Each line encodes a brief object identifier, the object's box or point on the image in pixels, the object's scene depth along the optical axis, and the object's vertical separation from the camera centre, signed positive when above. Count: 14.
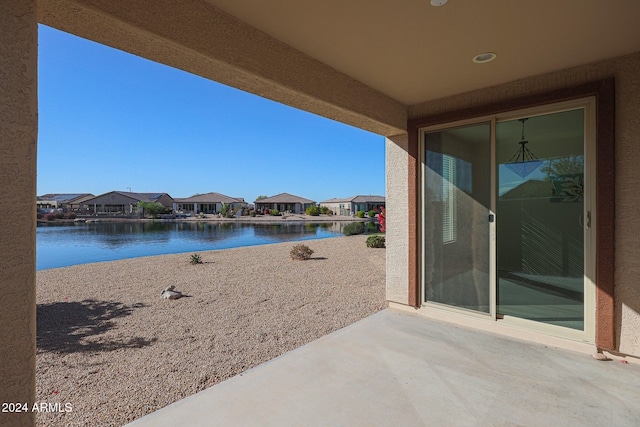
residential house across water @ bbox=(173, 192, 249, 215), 51.94 +1.74
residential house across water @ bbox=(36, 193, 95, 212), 45.38 +1.89
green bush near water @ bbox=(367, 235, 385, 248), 11.61 -1.15
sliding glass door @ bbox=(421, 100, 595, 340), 3.03 -0.06
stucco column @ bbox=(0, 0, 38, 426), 1.34 +0.05
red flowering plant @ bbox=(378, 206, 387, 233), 8.34 -0.16
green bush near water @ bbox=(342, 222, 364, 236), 17.47 -0.97
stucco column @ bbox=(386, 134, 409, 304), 4.16 -0.09
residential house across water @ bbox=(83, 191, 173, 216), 47.17 +1.60
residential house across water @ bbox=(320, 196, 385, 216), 48.72 +1.40
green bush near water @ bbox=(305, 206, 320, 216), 44.12 +0.24
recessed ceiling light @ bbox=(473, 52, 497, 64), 2.71 +1.44
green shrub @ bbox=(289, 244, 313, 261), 9.44 -1.28
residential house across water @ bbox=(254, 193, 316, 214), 53.62 +1.78
